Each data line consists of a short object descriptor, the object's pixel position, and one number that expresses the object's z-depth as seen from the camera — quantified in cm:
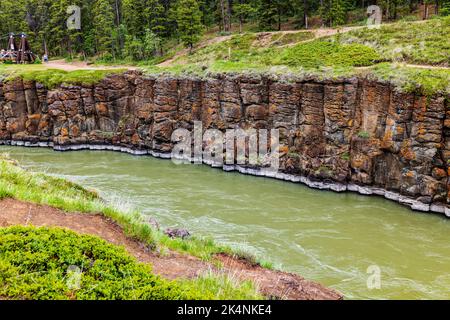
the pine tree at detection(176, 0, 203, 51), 5166
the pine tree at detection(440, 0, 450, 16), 4034
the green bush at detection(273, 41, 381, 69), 3241
